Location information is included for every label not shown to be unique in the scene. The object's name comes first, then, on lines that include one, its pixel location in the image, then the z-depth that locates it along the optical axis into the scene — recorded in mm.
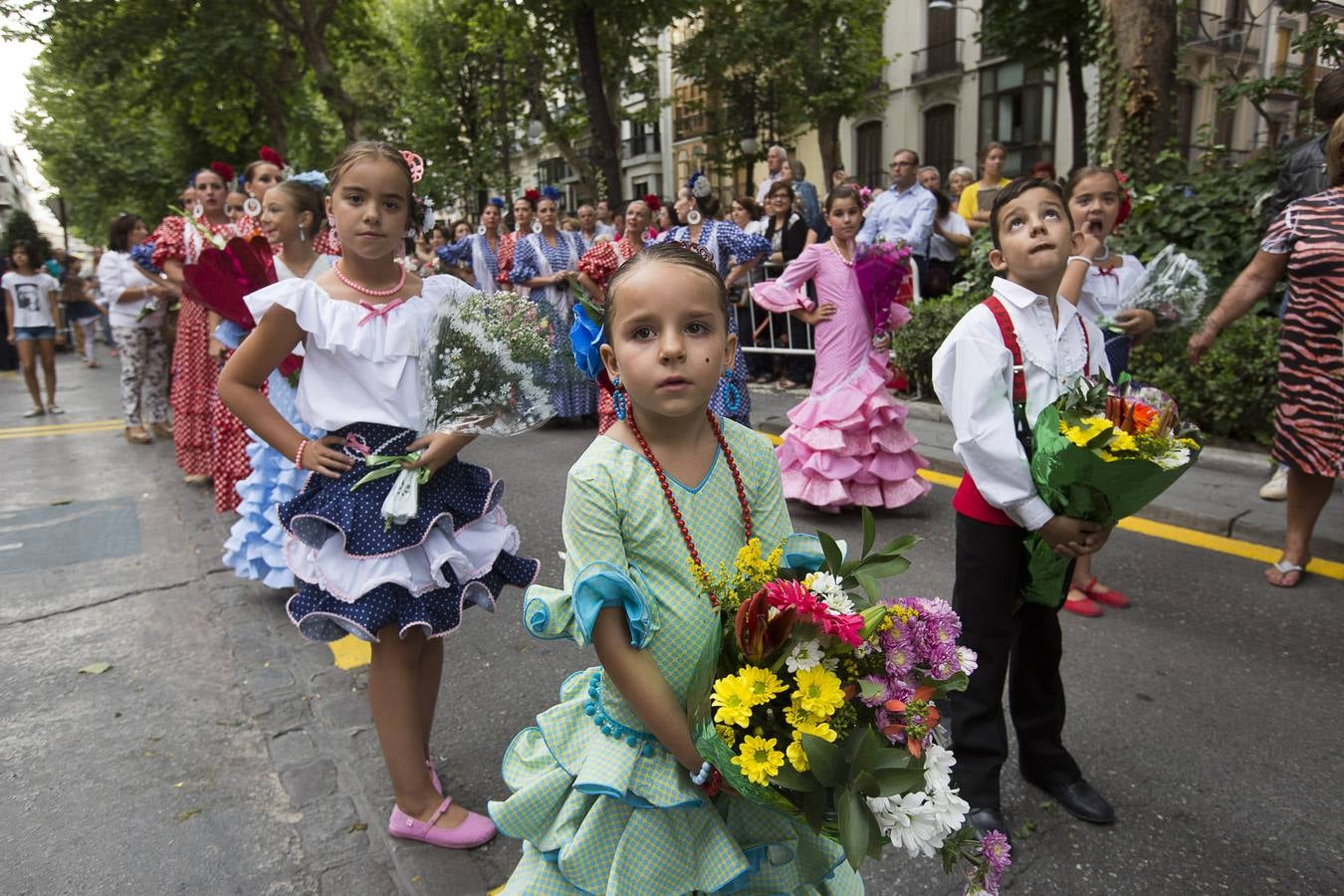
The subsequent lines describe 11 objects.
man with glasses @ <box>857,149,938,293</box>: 10219
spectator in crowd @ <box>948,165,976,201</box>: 12828
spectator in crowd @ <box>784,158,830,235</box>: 11125
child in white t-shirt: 11867
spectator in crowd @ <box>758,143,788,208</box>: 12883
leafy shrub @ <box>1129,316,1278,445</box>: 6477
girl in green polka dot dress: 1646
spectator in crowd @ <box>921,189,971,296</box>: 10344
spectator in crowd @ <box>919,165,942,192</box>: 11859
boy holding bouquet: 2438
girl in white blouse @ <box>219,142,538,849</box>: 2605
